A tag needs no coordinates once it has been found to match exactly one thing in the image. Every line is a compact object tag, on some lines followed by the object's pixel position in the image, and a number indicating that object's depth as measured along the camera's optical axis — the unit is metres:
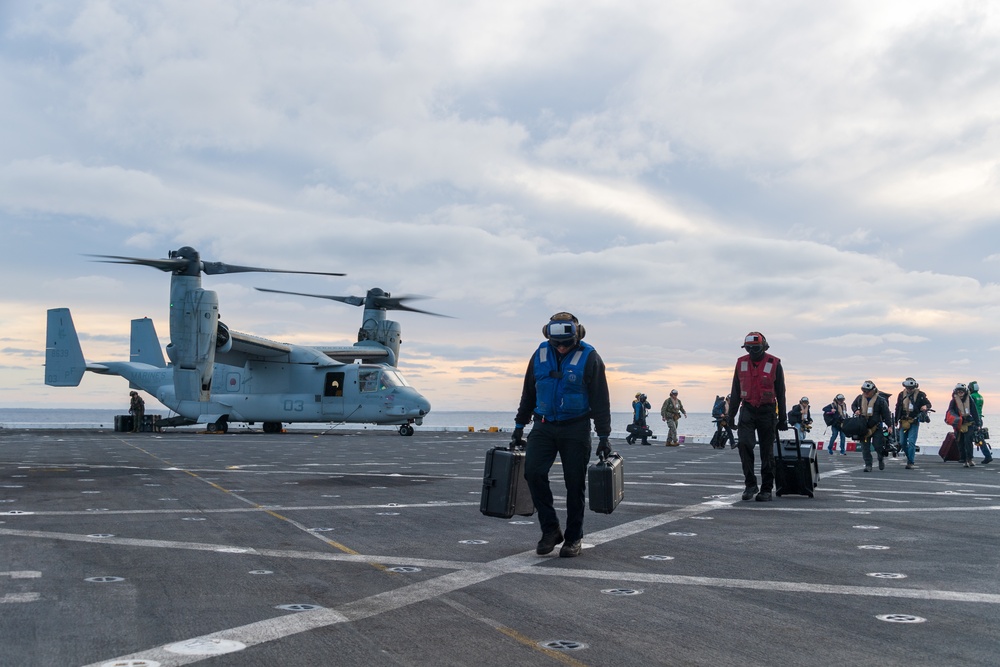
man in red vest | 11.27
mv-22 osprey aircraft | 33.94
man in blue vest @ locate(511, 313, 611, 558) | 7.15
